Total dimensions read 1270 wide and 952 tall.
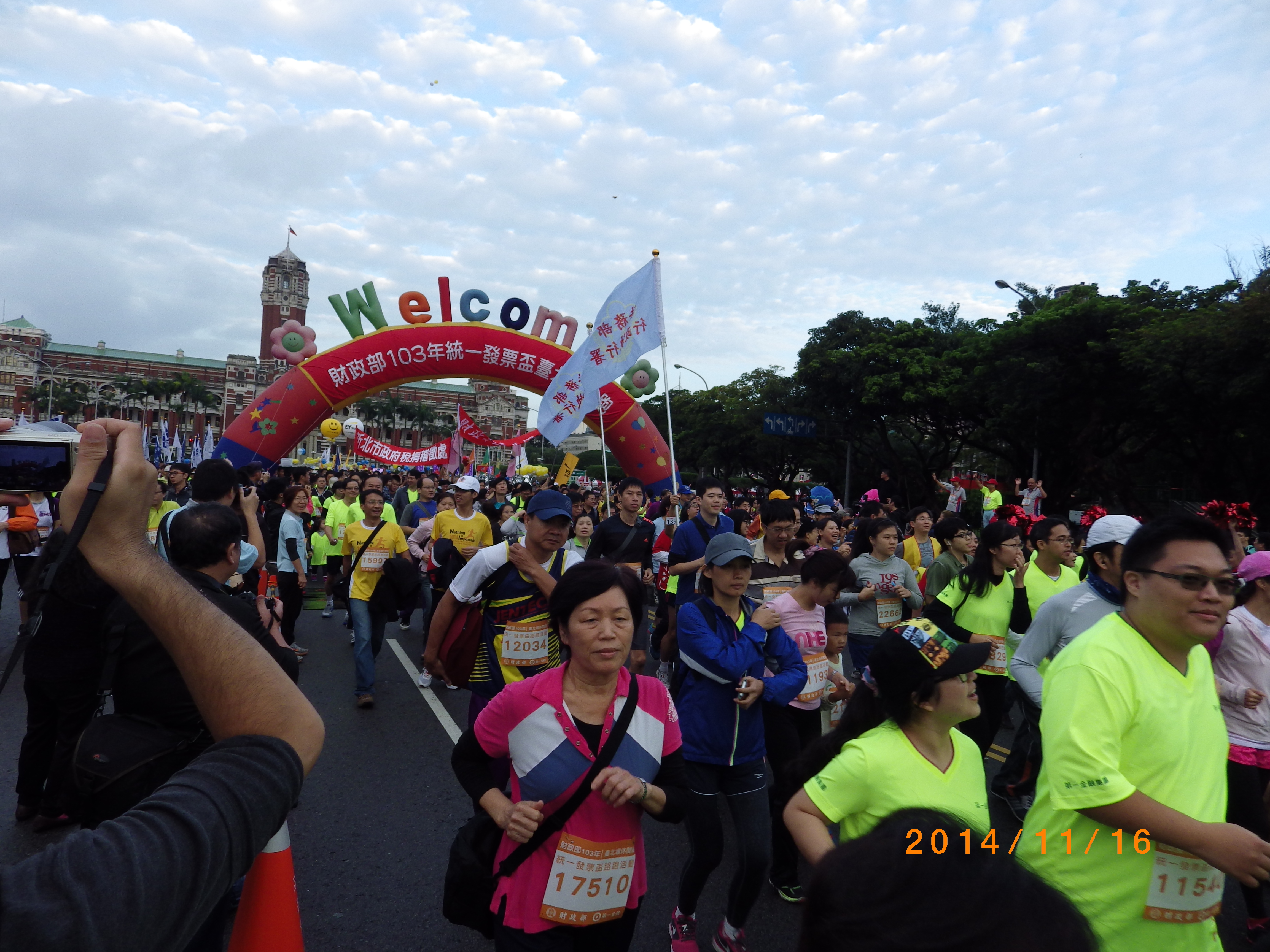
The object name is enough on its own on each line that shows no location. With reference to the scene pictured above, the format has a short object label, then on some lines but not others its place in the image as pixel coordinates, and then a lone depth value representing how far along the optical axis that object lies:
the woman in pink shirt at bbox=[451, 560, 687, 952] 1.99
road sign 31.42
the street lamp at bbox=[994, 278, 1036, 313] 22.78
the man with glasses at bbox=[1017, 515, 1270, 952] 1.68
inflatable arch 14.45
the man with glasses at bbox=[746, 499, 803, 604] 4.84
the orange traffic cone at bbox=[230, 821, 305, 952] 1.10
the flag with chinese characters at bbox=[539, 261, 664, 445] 7.27
